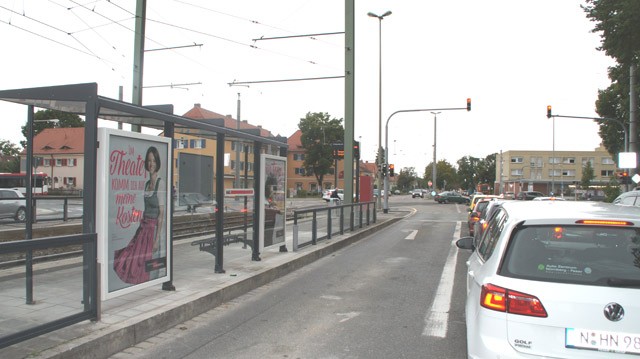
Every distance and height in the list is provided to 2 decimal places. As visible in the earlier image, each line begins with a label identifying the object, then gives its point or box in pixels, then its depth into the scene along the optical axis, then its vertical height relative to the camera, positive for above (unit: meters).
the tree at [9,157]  73.88 +3.56
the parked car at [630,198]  10.62 -0.34
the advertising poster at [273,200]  8.92 -0.41
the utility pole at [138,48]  12.06 +3.46
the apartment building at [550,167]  99.25 +3.50
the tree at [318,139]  80.44 +7.23
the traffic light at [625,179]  23.34 +0.25
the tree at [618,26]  11.54 +4.17
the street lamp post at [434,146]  62.27 +4.76
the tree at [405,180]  141.38 +0.48
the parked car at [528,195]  37.40 -1.09
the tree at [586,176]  67.88 +1.05
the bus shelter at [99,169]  4.31 +0.10
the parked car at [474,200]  18.74 -0.75
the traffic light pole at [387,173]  29.33 +0.53
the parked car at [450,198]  52.69 -1.85
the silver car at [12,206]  19.70 -1.27
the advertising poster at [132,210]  4.91 -0.37
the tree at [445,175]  108.76 +1.59
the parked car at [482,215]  11.44 -0.98
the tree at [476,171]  125.25 +3.17
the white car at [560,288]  2.82 -0.68
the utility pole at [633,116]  21.89 +3.34
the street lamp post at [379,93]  28.81 +5.56
